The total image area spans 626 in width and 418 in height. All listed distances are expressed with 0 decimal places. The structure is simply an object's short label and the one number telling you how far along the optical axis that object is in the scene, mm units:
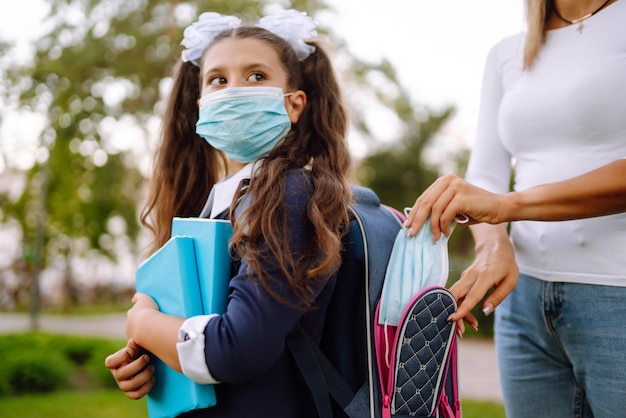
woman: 1550
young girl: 1399
